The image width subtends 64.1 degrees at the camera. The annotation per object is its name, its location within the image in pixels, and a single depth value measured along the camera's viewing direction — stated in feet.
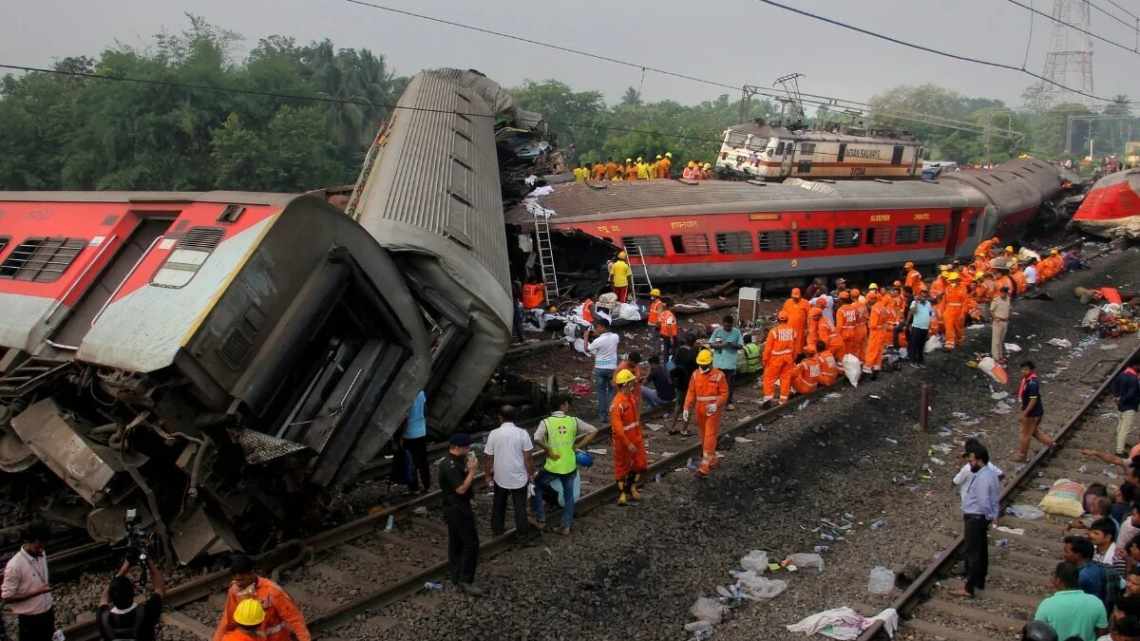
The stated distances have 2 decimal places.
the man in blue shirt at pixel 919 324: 50.14
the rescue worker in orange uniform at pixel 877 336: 46.47
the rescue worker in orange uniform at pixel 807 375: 44.09
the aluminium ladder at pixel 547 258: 60.08
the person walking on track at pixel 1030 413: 34.81
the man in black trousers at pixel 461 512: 23.40
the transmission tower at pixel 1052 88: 340.80
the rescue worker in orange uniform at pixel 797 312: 44.70
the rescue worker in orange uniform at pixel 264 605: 16.83
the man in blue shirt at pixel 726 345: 40.50
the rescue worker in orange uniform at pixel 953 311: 53.83
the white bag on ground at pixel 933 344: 54.34
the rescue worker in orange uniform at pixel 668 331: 47.19
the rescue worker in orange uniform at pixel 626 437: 29.60
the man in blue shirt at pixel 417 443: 29.45
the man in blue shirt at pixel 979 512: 24.22
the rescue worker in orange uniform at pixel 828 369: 45.21
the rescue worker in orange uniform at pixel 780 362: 42.27
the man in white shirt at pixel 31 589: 18.76
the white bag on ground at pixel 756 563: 26.35
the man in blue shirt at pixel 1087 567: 19.43
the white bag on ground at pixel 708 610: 23.27
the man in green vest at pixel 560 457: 26.99
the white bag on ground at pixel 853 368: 45.73
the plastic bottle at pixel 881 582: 24.93
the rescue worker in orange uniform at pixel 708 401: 32.71
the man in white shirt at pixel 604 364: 38.88
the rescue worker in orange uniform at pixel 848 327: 46.16
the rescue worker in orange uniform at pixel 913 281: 58.20
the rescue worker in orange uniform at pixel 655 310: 49.40
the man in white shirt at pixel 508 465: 25.66
